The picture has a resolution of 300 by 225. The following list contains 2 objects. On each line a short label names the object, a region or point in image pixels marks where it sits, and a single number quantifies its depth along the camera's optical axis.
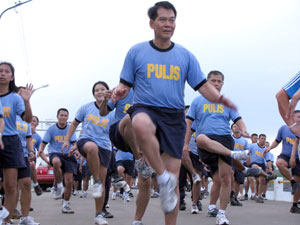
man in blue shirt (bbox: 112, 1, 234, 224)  5.06
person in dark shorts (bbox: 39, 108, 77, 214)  11.74
